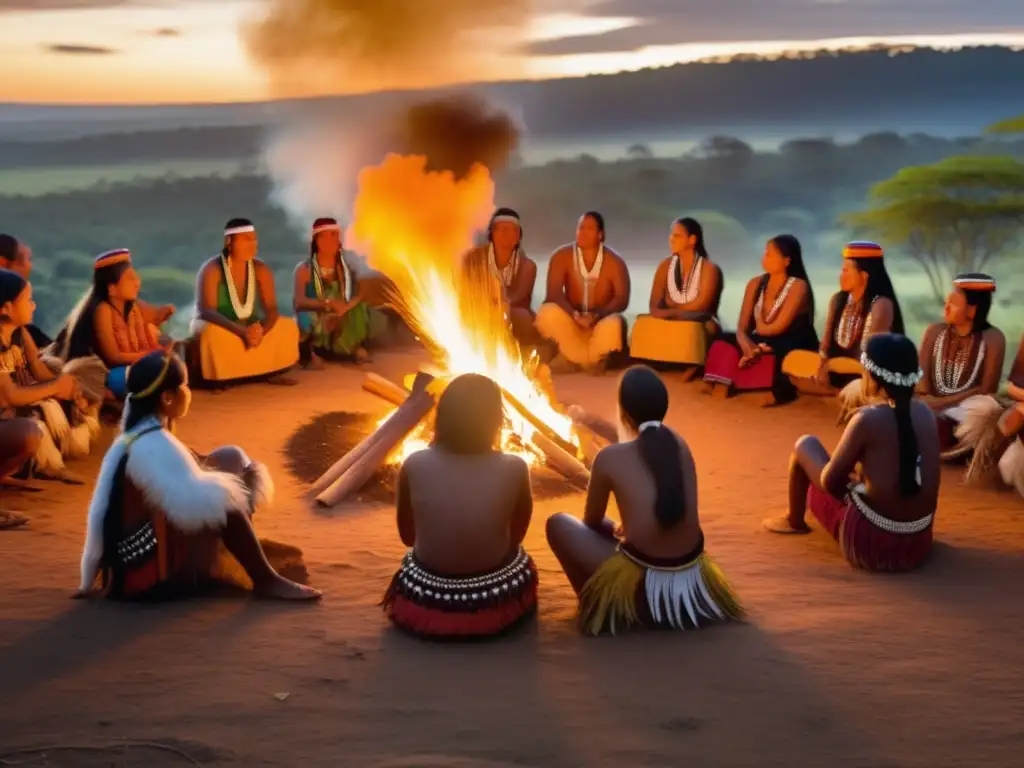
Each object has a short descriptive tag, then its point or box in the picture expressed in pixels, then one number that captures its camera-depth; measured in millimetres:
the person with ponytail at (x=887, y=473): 5398
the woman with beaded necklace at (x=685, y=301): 10000
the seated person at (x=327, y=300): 10594
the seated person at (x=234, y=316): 9539
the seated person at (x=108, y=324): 8109
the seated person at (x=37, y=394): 6801
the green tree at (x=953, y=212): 14414
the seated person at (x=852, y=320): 8625
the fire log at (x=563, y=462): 7090
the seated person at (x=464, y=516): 4645
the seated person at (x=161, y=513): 4824
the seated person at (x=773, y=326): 9227
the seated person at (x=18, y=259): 7956
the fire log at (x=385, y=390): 7504
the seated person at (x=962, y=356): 7465
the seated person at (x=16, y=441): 6578
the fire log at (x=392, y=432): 6891
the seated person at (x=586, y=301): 10414
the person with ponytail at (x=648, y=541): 4707
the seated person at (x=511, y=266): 10445
